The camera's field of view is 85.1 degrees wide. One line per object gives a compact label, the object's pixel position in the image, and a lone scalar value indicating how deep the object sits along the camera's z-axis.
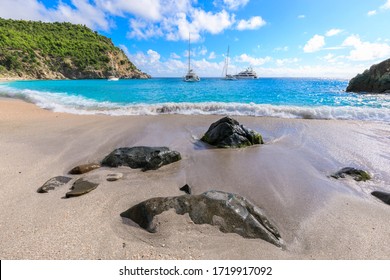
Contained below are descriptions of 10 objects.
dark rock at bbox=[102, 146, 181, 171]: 5.06
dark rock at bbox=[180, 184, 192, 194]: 4.05
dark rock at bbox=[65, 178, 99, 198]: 3.74
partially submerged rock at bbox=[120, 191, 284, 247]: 2.89
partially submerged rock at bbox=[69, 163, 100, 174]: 4.79
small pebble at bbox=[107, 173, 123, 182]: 4.40
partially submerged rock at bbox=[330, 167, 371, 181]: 4.66
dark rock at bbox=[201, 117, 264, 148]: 6.88
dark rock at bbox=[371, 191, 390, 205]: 3.86
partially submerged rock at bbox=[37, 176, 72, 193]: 3.92
